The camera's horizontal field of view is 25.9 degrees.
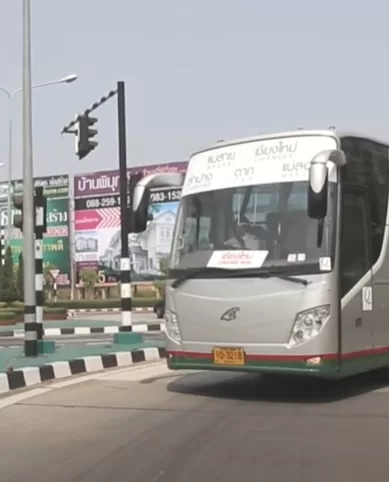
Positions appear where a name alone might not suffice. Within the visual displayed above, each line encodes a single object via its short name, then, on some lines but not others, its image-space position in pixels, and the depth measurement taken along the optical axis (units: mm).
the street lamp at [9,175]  40688
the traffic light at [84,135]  16656
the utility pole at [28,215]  13492
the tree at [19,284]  39881
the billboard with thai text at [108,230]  59281
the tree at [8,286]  37594
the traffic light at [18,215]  14362
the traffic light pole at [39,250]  14242
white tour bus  8875
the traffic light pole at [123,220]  16531
